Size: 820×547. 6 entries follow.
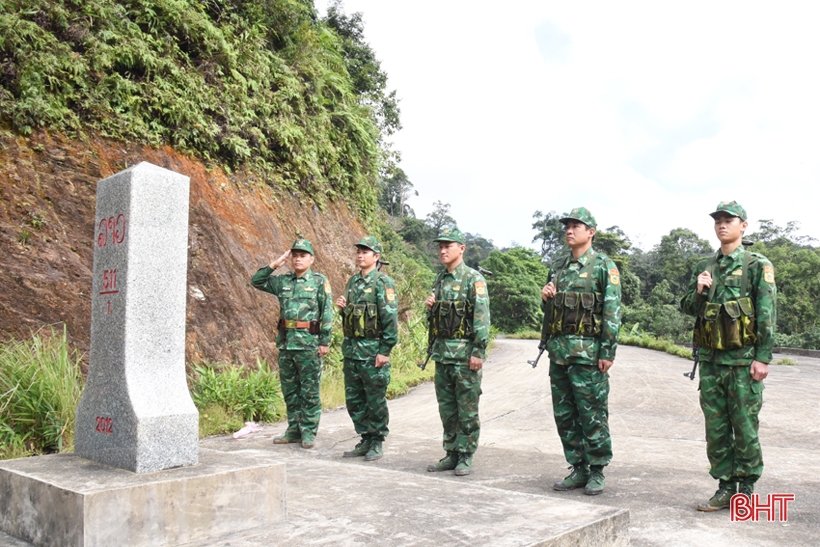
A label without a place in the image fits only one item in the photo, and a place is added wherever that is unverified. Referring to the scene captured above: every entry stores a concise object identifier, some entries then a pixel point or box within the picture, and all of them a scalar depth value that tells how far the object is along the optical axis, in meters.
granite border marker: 3.88
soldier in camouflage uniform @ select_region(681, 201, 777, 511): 4.53
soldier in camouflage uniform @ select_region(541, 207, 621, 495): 5.13
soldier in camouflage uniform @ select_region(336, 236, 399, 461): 6.60
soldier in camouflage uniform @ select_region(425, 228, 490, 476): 5.87
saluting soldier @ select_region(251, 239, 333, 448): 7.14
